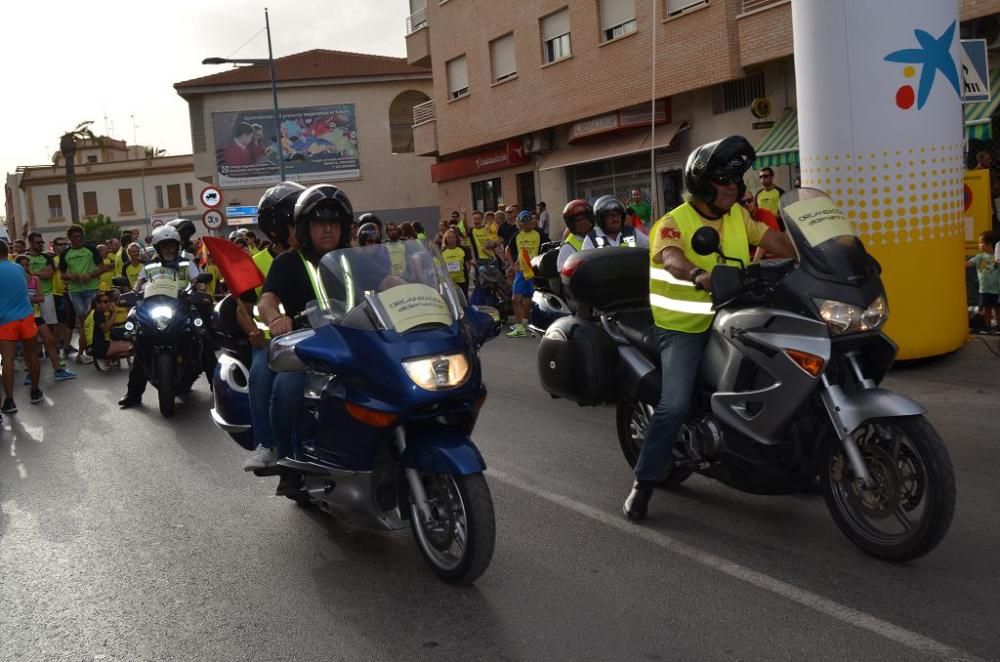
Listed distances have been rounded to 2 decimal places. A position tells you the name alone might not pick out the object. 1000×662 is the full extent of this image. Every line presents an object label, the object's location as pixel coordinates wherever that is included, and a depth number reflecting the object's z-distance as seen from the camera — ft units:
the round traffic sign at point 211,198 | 82.74
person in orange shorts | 36.27
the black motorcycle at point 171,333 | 35.06
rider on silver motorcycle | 16.69
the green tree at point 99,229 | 264.93
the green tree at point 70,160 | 241.65
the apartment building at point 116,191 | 296.10
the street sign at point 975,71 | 33.01
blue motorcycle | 14.52
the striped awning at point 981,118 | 51.11
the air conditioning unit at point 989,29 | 55.16
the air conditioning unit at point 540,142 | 95.61
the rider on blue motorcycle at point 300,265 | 17.22
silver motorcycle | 14.10
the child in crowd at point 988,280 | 36.32
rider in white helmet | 36.50
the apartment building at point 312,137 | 177.27
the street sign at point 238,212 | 164.76
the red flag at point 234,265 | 17.83
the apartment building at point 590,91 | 69.82
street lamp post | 96.74
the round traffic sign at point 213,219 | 83.30
